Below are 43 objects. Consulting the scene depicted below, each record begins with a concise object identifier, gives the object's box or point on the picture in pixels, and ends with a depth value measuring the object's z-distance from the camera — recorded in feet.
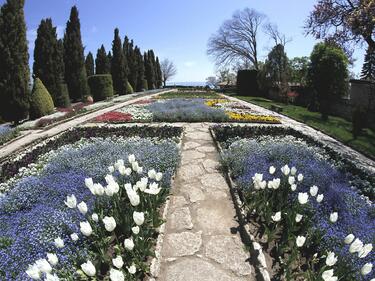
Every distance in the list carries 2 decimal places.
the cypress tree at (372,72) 34.20
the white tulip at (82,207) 9.08
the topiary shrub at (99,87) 78.02
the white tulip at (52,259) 7.45
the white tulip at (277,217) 10.27
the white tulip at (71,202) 9.45
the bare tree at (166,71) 242.37
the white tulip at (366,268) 7.70
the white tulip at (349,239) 8.61
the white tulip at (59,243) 8.13
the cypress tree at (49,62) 55.31
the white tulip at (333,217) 9.86
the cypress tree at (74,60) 70.79
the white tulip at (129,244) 8.36
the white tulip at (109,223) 8.54
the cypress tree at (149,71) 145.35
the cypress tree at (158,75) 170.98
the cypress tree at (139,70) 123.59
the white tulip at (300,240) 8.85
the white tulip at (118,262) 7.59
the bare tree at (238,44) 158.20
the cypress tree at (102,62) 101.19
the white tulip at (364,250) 8.19
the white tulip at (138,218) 8.88
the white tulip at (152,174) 11.83
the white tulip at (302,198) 10.40
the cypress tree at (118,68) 96.12
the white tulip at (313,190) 11.08
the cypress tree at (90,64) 104.66
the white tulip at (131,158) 12.39
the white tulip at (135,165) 12.44
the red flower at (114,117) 38.67
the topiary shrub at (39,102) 44.35
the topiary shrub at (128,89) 98.55
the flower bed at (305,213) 9.78
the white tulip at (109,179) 10.13
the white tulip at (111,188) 9.95
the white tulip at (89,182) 10.00
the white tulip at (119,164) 11.73
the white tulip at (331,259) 7.98
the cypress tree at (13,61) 40.34
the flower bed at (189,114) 37.86
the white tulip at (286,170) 12.40
